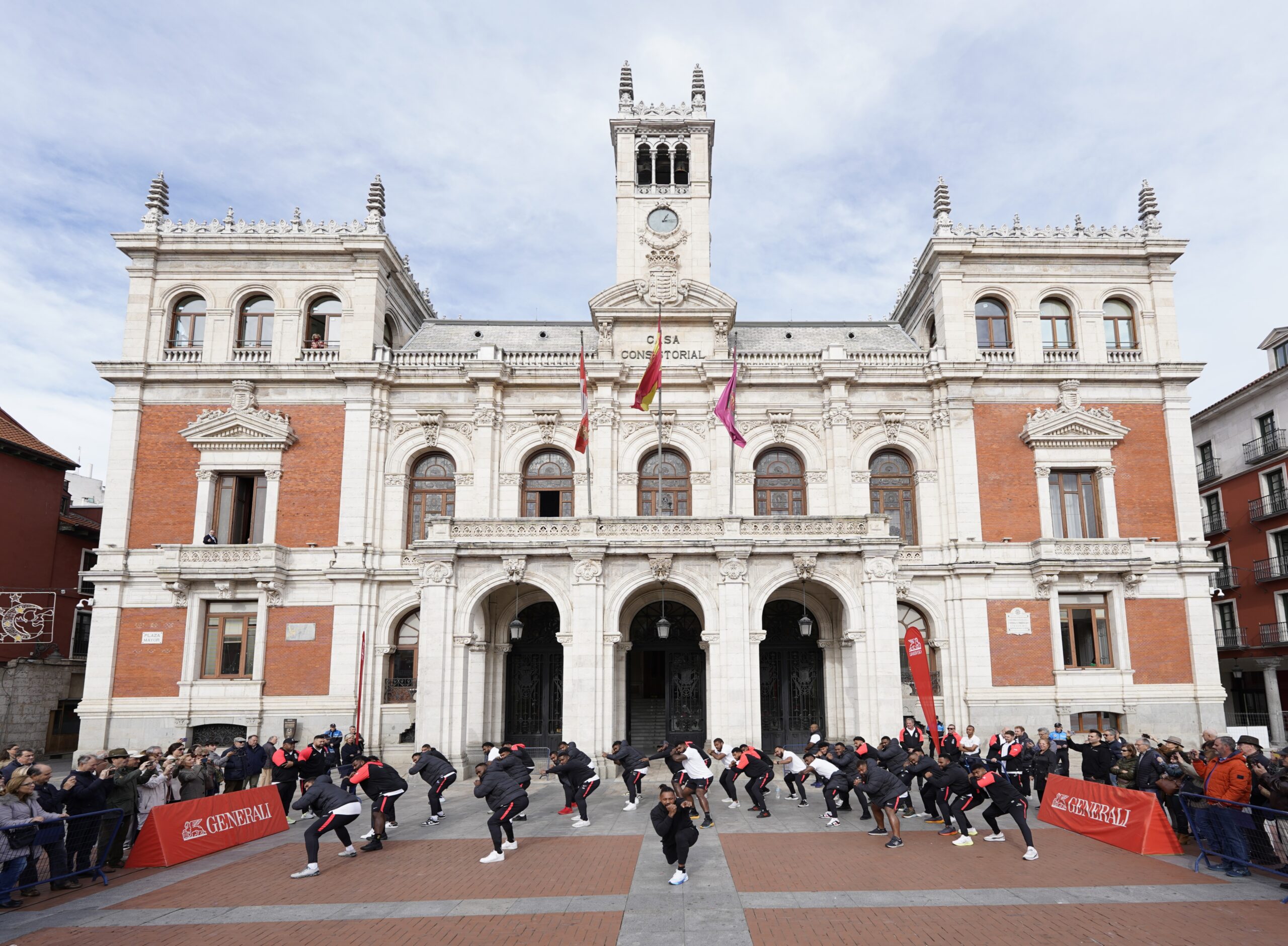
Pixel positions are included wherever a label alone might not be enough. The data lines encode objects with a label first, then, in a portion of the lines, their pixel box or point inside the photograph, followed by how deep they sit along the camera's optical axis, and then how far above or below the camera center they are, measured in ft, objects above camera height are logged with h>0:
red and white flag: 90.17 +22.47
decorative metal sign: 100.89 +3.01
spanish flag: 88.84 +26.79
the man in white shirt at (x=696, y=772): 54.60 -8.03
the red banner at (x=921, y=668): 75.25 -2.08
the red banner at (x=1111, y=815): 46.37 -9.75
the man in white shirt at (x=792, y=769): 63.72 -9.32
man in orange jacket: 41.45 -7.48
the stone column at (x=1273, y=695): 110.01 -6.57
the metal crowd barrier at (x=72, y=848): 40.52 -9.80
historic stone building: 93.97 +18.63
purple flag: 88.02 +23.53
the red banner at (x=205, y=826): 46.55 -10.41
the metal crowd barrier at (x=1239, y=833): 39.40 -8.92
